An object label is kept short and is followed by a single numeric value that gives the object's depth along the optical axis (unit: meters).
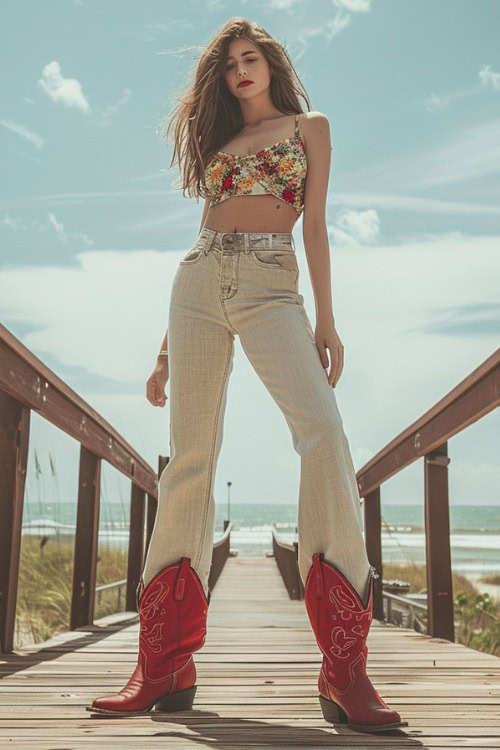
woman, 1.81
